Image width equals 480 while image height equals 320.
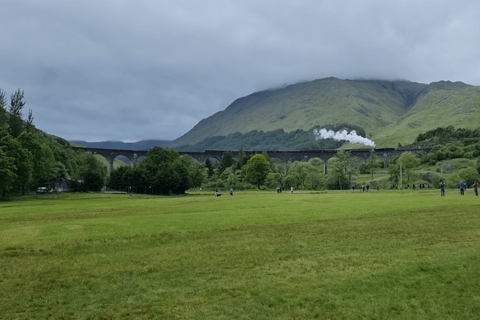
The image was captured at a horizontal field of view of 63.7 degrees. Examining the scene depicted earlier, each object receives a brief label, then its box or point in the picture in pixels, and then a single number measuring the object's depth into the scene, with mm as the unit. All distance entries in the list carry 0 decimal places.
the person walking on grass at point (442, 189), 44062
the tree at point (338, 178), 100062
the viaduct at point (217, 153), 178888
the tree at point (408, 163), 103812
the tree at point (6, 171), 58688
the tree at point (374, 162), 156125
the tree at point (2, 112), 94125
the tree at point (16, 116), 95938
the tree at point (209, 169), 147188
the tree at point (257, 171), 112562
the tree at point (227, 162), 147750
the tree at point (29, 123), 110950
